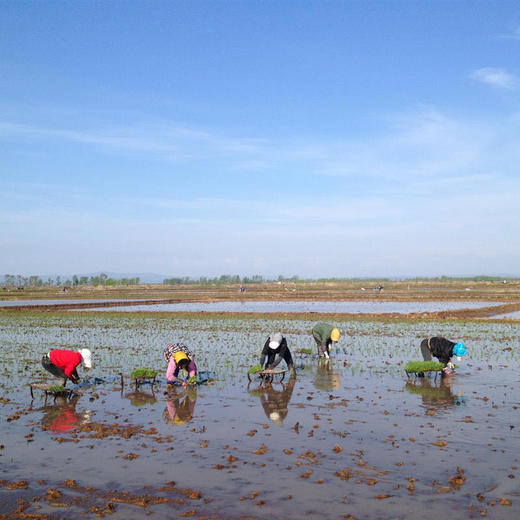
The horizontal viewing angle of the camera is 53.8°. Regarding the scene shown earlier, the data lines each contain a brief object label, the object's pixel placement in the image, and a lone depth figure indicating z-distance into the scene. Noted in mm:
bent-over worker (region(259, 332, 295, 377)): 11984
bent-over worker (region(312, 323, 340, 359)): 14748
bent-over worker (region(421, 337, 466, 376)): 12462
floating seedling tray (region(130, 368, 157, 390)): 11406
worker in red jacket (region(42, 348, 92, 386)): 11102
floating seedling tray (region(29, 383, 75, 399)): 10359
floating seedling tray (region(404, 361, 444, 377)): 12031
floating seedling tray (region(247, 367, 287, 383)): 11695
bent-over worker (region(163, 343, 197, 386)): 11516
